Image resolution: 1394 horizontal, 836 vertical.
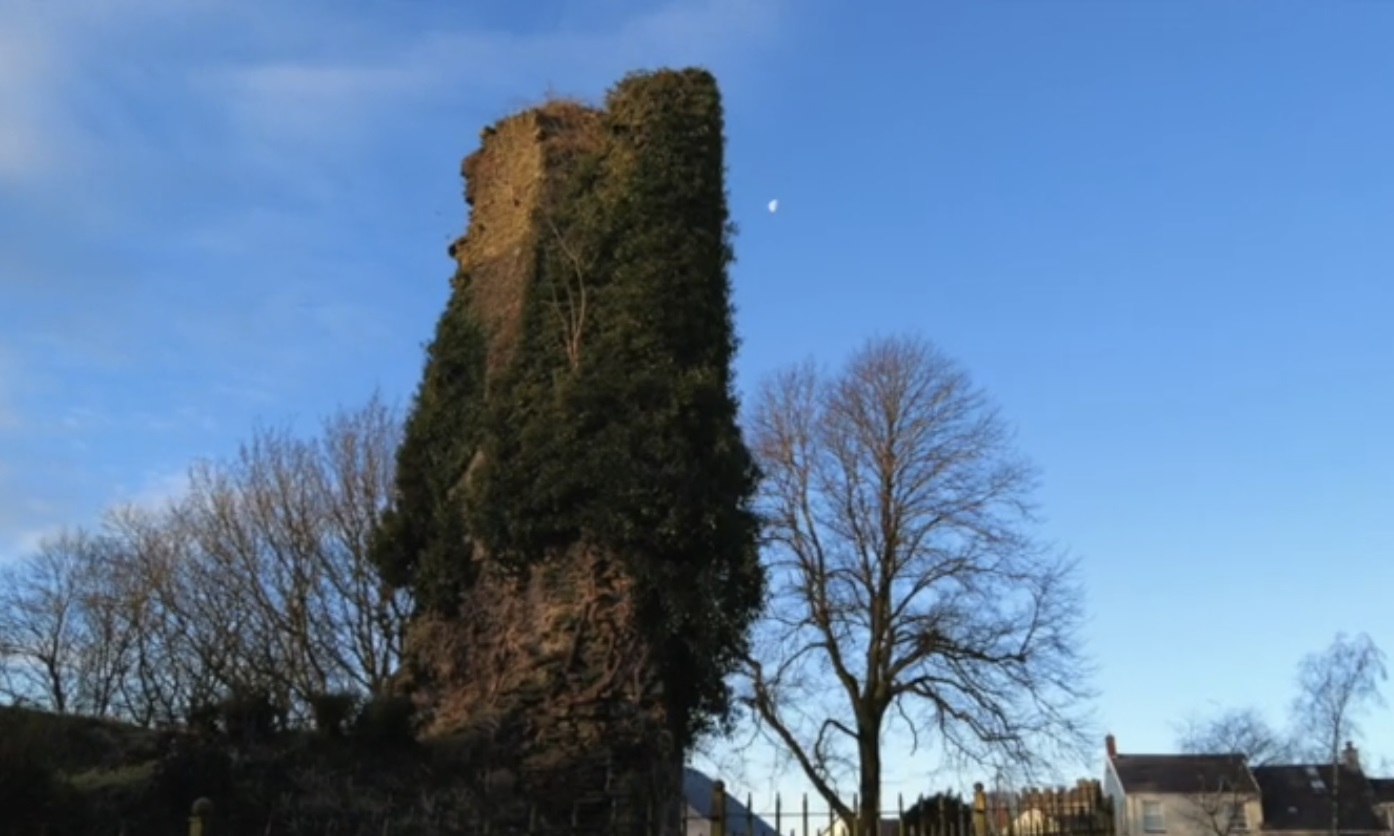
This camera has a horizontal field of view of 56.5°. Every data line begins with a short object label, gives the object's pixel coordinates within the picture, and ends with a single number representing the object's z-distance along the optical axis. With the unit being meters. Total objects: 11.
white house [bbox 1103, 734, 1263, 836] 42.09
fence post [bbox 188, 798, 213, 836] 8.67
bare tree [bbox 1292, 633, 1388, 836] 39.28
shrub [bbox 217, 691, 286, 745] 12.05
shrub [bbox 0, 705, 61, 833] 9.98
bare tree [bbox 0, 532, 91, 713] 28.23
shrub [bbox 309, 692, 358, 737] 12.73
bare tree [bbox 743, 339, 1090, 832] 23.31
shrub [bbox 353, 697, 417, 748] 12.90
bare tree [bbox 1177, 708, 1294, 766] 43.88
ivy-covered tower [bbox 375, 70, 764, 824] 13.50
